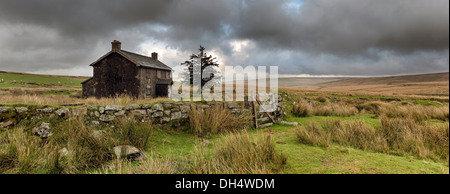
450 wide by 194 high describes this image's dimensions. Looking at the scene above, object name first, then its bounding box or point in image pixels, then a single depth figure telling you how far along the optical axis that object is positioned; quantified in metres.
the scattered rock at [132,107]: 7.06
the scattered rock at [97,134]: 5.09
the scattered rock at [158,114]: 7.43
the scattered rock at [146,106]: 7.33
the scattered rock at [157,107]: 7.47
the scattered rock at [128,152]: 4.55
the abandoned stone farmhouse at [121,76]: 18.65
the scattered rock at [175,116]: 7.68
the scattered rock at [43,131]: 5.69
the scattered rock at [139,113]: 7.08
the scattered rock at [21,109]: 6.08
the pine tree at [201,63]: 35.40
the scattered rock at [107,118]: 6.73
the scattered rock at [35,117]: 6.09
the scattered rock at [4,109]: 5.86
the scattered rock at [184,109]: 7.85
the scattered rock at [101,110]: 6.77
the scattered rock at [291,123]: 9.52
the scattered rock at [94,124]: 6.49
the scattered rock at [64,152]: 4.04
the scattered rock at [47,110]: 6.23
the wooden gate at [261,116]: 8.98
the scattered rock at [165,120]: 7.53
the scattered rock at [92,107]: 6.74
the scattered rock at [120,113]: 6.90
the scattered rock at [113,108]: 6.83
